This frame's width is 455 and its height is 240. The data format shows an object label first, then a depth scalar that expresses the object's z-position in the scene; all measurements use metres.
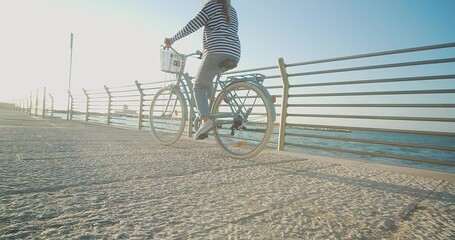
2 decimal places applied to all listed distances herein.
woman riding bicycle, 2.75
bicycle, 2.69
